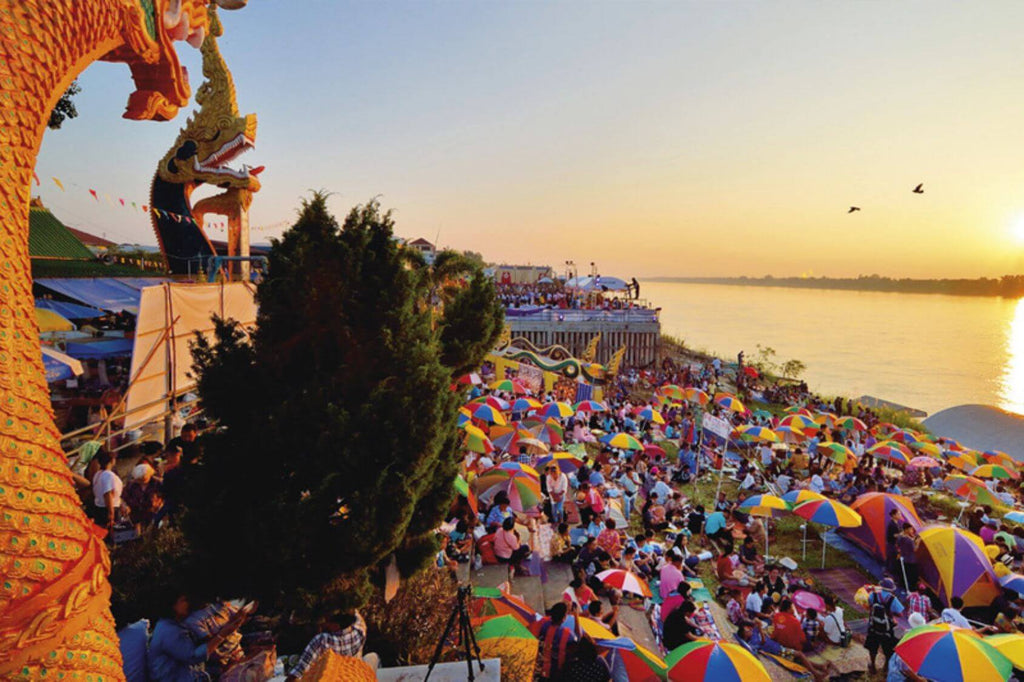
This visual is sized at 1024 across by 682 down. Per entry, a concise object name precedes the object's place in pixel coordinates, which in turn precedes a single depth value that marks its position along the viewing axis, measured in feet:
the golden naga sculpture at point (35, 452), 6.45
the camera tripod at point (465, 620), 10.69
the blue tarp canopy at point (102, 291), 34.04
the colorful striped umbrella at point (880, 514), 30.58
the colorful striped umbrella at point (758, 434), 47.91
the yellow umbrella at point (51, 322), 28.73
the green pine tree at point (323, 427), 14.03
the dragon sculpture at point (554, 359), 60.54
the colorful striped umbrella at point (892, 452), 47.29
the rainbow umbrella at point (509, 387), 52.75
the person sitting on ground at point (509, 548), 26.12
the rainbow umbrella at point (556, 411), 46.68
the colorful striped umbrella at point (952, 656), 16.72
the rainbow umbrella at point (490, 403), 41.45
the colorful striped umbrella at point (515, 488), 29.63
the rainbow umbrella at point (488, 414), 39.83
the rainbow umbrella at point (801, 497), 30.60
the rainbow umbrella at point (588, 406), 53.88
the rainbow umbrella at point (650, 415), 51.90
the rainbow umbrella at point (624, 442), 40.78
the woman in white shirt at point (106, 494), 19.86
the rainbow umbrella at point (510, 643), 15.66
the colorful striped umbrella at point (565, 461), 36.51
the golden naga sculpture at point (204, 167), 39.32
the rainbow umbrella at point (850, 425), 58.13
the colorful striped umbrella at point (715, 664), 16.26
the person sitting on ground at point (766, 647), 23.24
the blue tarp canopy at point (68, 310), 34.60
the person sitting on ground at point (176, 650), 13.35
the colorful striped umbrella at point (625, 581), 21.83
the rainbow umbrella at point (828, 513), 28.35
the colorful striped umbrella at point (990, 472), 45.57
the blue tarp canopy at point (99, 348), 32.35
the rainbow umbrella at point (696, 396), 60.70
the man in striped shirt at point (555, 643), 17.28
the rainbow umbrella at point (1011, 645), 17.69
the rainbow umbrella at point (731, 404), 59.82
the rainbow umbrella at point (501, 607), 18.58
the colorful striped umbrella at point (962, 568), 25.41
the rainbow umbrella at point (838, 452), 45.57
